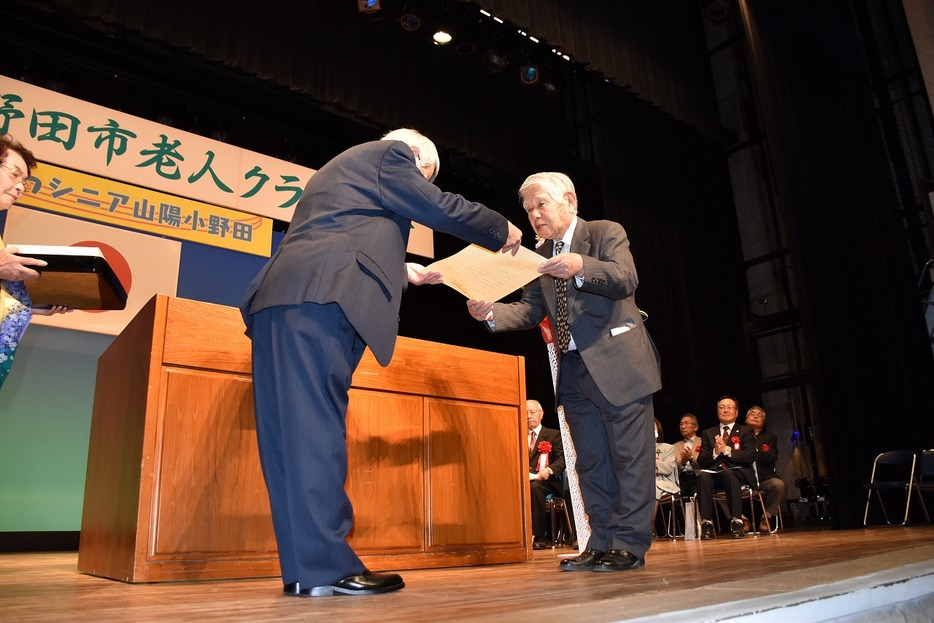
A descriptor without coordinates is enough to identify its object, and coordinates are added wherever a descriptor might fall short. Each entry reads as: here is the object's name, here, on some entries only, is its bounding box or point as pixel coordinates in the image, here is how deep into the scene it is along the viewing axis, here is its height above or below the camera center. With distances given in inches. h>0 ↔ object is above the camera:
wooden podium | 83.4 +9.5
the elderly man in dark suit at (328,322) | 60.2 +17.9
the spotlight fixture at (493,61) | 268.2 +163.4
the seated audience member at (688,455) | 254.8 +20.8
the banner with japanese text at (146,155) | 194.1 +108.0
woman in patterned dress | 80.2 +29.6
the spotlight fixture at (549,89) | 293.7 +167.3
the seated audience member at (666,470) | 237.0 +14.2
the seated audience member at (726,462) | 241.6 +16.4
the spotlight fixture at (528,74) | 281.7 +166.2
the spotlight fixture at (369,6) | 225.9 +156.4
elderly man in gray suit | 84.2 +18.2
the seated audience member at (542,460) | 221.6 +19.1
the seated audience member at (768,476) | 246.7 +11.2
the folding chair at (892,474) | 262.1 +12.0
